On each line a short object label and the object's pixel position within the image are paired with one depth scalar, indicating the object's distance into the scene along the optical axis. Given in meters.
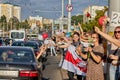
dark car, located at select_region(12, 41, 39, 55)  13.48
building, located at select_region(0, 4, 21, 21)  77.02
